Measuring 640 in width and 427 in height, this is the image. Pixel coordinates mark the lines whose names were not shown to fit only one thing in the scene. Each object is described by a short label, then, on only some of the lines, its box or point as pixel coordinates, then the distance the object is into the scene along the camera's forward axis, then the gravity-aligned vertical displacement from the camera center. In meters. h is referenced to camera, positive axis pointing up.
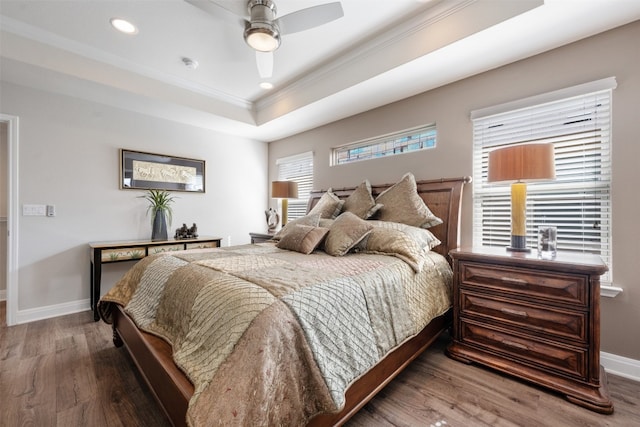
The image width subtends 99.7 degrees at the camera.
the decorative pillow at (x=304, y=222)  2.79 -0.11
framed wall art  3.51 +0.56
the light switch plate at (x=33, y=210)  2.87 +0.03
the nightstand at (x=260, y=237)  3.71 -0.36
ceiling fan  1.79 +1.33
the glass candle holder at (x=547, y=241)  1.97 -0.22
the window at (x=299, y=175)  4.38 +0.62
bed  0.98 -0.58
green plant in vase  3.57 +0.01
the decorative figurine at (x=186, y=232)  3.76 -0.29
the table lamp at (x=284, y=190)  3.96 +0.32
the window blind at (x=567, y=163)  2.02 +0.37
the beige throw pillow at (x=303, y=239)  2.37 -0.24
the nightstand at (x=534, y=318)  1.60 -0.72
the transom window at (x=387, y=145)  3.03 +0.83
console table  2.94 -0.45
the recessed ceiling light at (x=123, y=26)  2.27 +1.61
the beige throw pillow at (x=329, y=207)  3.21 +0.05
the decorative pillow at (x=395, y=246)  2.01 -0.28
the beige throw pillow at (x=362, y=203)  2.92 +0.10
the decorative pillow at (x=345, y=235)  2.24 -0.20
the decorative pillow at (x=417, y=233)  2.28 -0.19
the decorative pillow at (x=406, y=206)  2.62 +0.05
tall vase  3.56 -0.20
